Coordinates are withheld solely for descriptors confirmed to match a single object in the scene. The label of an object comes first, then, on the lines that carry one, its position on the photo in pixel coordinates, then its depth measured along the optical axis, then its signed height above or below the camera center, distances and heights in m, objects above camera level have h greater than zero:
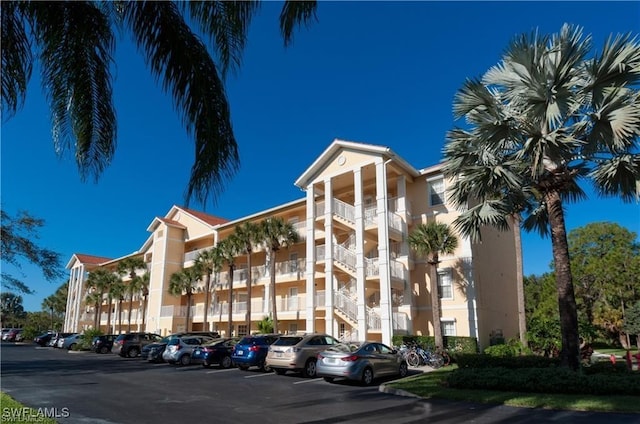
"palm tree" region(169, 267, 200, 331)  36.22 +2.31
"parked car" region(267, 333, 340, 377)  16.39 -1.54
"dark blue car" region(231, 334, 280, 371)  18.84 -1.71
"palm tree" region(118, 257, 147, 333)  44.62 +4.30
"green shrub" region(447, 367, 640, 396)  10.67 -1.75
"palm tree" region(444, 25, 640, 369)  12.38 +5.44
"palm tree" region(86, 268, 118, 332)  49.97 +3.19
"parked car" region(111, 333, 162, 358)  29.17 -2.16
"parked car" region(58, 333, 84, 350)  37.33 -2.57
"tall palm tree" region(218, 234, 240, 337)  31.66 +4.27
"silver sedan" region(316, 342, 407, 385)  14.10 -1.65
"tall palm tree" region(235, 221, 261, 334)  30.22 +4.94
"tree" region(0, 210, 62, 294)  15.56 +2.03
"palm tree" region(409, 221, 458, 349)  22.05 +3.31
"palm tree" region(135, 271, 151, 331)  44.25 +2.58
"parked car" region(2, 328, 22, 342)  60.57 -3.24
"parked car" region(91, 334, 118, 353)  33.34 -2.39
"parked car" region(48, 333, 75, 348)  40.81 -2.65
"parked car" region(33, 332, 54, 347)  45.62 -2.91
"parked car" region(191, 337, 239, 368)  20.97 -2.00
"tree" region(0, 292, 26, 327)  25.91 -0.21
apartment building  23.89 +2.76
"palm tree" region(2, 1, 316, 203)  4.43 +2.67
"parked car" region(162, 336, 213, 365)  22.73 -1.92
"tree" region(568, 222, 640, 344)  39.88 +3.45
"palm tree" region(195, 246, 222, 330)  33.62 +3.61
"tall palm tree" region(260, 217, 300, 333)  29.14 +4.96
